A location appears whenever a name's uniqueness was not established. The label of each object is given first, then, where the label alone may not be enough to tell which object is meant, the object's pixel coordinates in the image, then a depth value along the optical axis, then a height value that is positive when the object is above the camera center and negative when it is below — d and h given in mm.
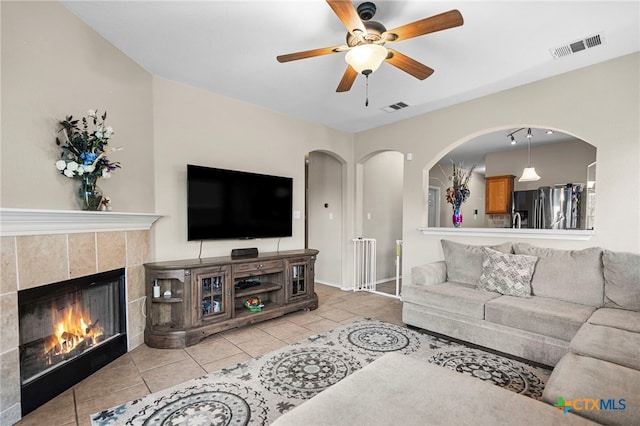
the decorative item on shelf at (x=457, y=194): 3855 +141
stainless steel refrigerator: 4734 -41
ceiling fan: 1665 +1062
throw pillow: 2828 -678
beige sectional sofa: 1593 -827
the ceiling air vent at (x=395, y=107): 3795 +1287
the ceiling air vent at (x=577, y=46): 2400 +1342
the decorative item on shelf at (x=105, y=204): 2404 +8
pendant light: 4922 +494
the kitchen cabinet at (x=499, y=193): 6016 +237
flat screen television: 3154 +10
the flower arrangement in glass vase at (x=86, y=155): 2133 +370
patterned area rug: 1813 -1303
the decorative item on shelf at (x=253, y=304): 3334 -1137
